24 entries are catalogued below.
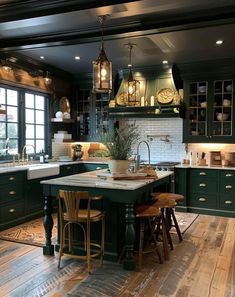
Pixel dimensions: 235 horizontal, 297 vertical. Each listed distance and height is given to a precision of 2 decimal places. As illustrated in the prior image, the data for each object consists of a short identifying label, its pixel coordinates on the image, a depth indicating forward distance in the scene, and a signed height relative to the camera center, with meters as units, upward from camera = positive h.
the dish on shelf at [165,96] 6.22 +1.00
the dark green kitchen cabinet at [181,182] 6.05 -0.73
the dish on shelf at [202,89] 6.19 +1.12
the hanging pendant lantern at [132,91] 4.47 +0.78
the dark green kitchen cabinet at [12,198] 4.79 -0.87
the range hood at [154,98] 6.10 +0.98
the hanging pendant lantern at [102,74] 3.33 +0.76
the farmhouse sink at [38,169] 5.13 -0.44
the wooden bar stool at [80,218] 3.24 -0.79
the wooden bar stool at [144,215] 3.42 -0.78
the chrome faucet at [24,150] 5.98 -0.12
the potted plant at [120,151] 3.92 -0.08
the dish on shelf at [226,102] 6.01 +0.83
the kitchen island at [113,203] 3.32 -0.67
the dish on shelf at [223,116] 6.04 +0.57
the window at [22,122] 5.62 +0.44
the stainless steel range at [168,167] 5.99 -0.44
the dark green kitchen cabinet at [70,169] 6.17 -0.52
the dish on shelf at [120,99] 6.50 +0.97
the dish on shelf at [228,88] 6.00 +1.11
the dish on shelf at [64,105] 7.06 +0.91
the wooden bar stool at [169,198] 4.05 -0.71
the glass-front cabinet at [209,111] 6.03 +0.68
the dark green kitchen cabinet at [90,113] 7.24 +0.75
